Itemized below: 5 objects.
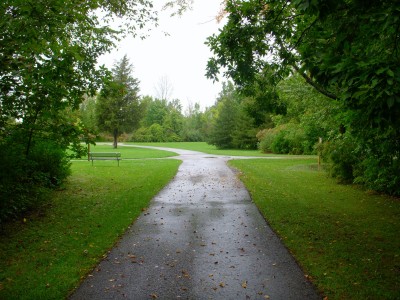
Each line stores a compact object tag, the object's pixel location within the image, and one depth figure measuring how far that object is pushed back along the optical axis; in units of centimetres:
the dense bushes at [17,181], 682
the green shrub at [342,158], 1294
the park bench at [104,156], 1884
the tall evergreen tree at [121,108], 4984
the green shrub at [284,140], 2786
